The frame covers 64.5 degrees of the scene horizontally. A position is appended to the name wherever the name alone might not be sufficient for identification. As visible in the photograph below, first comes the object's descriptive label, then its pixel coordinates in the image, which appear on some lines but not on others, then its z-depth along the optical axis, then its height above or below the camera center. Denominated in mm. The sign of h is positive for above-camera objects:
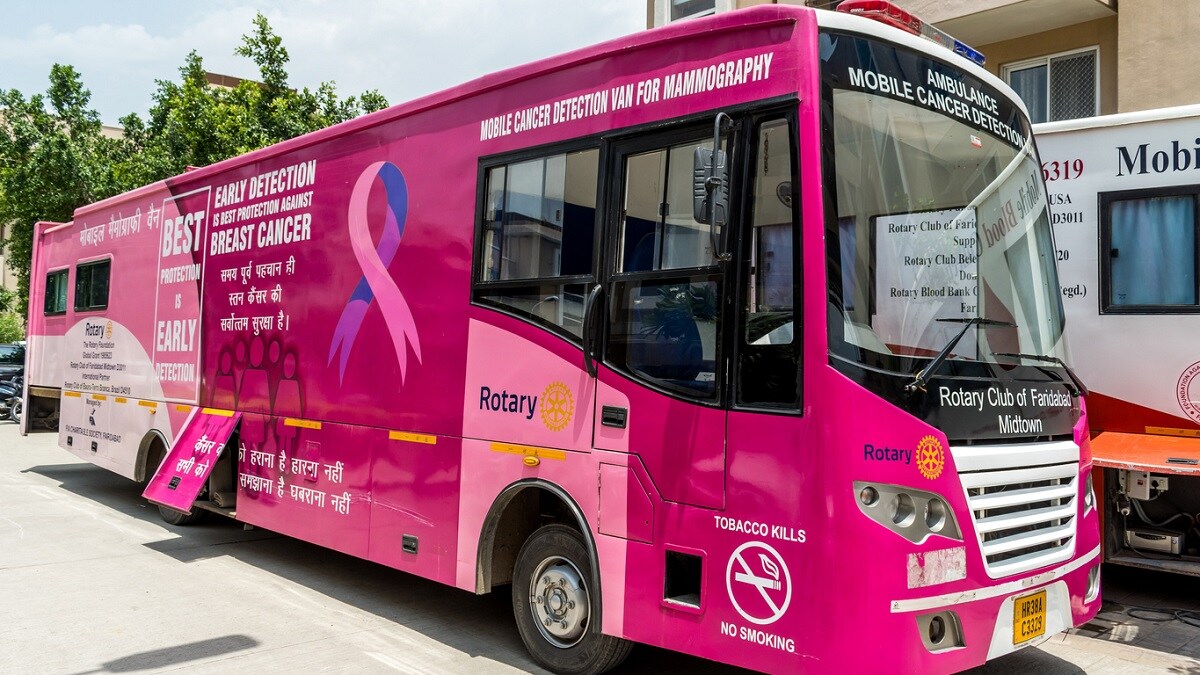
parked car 22344 +33
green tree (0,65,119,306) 22609 +4877
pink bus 4059 +145
